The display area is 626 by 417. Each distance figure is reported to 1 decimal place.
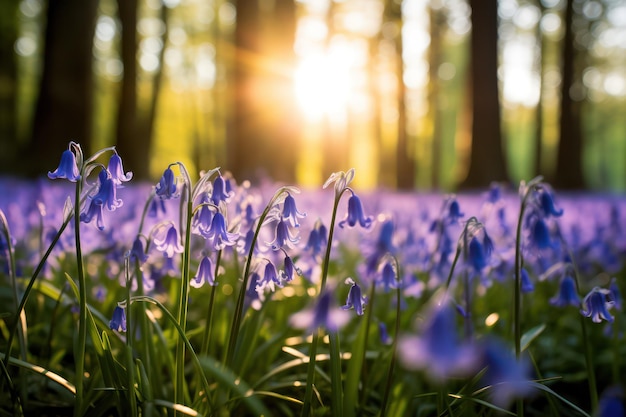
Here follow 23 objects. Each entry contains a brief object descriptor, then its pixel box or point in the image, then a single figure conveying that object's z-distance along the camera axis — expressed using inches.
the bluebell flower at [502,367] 10.1
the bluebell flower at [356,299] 16.4
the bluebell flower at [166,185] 16.7
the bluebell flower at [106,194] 16.5
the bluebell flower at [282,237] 17.4
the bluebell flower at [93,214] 16.9
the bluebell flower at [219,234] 17.0
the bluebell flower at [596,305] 17.6
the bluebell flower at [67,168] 16.1
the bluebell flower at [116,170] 16.8
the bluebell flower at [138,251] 18.6
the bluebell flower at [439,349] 10.2
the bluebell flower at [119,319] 16.9
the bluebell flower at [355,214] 17.5
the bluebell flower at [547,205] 17.9
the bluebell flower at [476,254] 16.9
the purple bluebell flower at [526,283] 20.9
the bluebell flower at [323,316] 12.1
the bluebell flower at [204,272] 18.1
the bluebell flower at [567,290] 20.0
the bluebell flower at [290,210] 17.2
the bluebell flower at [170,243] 18.0
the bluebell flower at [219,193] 17.7
